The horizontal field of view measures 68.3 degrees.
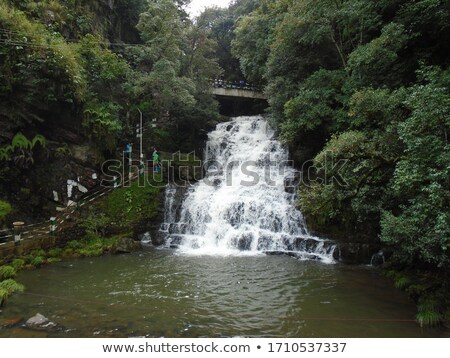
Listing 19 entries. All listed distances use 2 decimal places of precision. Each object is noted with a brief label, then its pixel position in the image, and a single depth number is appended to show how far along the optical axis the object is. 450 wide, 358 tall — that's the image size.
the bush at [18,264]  12.54
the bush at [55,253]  14.30
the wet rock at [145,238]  17.19
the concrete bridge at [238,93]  34.28
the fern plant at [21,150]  15.34
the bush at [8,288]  9.26
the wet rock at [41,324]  7.82
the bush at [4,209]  13.88
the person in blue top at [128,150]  21.30
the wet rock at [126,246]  15.30
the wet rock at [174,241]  16.75
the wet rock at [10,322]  7.93
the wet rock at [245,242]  15.88
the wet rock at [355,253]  13.86
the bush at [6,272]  11.43
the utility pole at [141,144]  20.03
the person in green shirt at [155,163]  20.75
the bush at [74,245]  15.26
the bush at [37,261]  13.13
